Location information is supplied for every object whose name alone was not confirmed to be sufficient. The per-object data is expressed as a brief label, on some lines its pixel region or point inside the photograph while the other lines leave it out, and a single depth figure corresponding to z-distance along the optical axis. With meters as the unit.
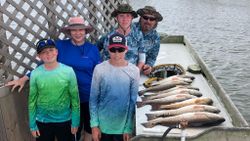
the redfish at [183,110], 2.56
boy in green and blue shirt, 2.67
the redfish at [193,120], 2.40
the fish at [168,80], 3.31
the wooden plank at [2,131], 2.94
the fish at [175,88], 3.10
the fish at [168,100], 2.84
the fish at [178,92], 2.97
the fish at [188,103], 2.70
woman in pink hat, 2.89
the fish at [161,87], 3.20
